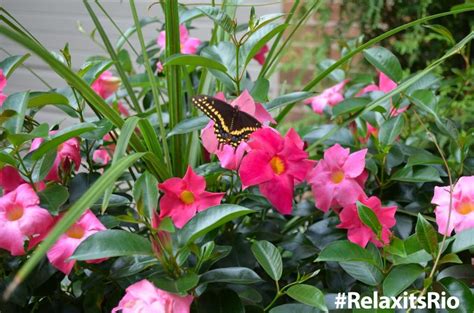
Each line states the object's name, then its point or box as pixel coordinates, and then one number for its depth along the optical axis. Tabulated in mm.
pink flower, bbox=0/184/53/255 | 647
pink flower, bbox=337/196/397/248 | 701
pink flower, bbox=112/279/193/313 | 587
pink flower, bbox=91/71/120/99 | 1052
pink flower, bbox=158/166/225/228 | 680
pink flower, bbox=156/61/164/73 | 1078
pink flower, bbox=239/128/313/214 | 709
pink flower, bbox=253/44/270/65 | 1104
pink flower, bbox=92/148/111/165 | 1019
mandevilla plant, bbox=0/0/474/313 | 612
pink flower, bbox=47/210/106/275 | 640
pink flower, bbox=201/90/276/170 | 714
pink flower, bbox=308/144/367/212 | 737
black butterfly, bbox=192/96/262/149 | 674
